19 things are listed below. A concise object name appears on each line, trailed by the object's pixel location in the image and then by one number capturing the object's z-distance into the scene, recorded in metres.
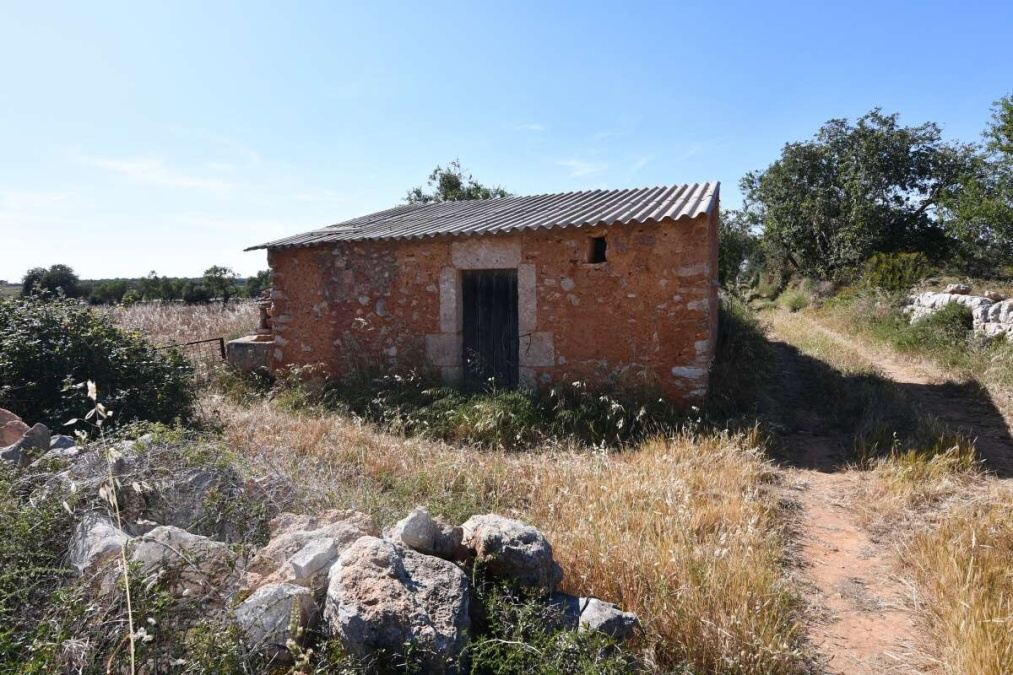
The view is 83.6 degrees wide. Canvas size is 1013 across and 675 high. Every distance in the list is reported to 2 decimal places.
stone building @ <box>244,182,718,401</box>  6.54
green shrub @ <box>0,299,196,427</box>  5.33
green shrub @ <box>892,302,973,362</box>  9.05
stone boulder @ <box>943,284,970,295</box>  10.87
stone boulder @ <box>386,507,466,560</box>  2.75
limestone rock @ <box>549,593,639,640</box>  2.53
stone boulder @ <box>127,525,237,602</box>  2.41
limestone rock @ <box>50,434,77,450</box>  3.89
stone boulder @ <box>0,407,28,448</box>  4.20
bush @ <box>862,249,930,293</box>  13.85
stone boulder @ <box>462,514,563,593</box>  2.69
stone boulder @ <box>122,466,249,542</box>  3.12
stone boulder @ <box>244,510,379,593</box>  2.53
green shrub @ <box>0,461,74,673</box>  2.05
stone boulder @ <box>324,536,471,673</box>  2.22
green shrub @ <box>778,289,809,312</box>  18.22
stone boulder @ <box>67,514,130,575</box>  2.49
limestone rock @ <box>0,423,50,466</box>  3.53
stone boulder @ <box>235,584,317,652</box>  2.23
